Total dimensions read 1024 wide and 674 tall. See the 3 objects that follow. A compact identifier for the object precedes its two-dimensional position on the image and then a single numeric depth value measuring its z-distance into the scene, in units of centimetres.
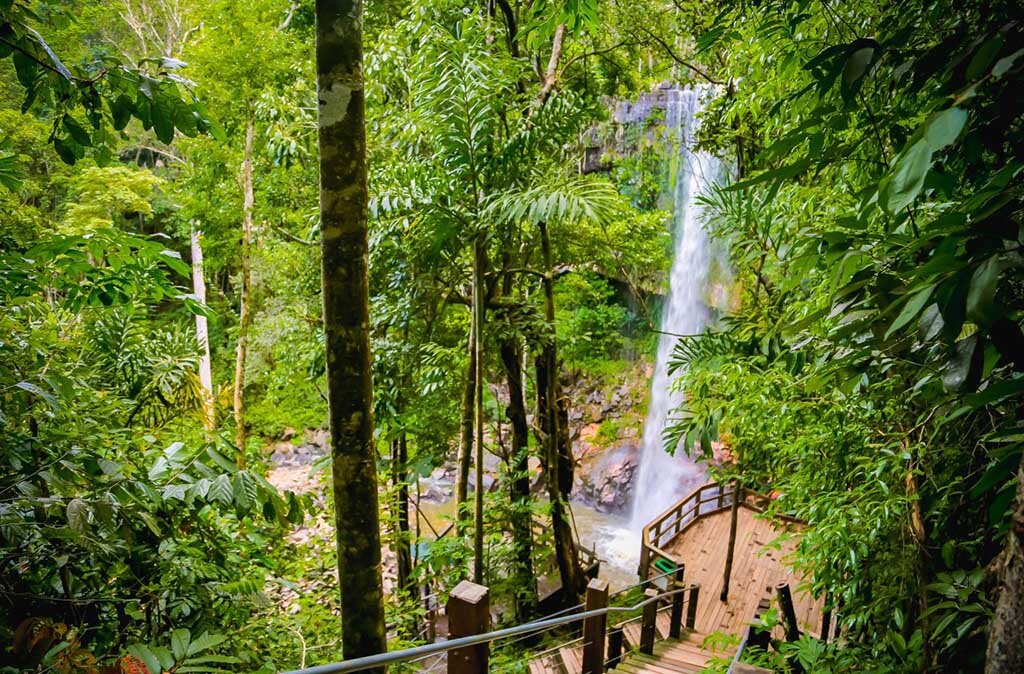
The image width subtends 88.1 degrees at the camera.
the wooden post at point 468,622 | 186
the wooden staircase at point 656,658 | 444
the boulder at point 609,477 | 1335
